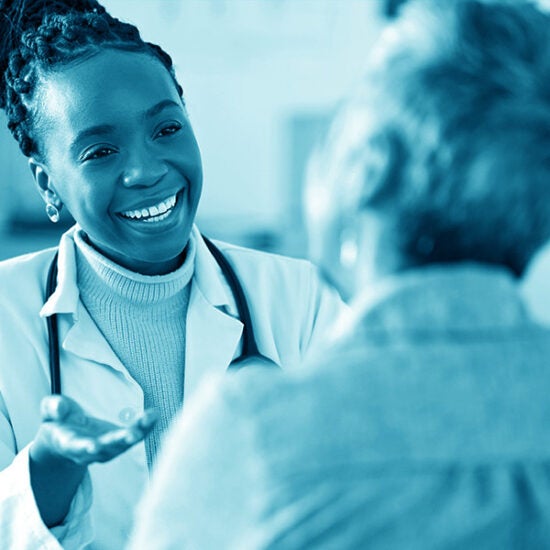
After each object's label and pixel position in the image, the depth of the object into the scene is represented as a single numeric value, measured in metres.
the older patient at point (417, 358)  0.88
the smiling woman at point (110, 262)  1.27
